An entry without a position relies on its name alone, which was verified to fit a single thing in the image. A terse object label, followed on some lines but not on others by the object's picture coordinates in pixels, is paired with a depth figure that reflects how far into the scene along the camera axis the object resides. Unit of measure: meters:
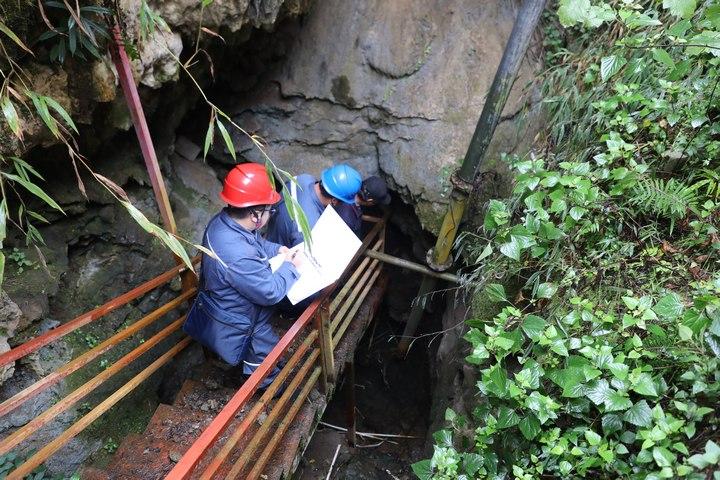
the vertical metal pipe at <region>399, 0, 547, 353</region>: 2.73
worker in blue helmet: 3.66
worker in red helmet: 2.79
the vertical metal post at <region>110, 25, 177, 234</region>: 2.33
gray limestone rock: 4.50
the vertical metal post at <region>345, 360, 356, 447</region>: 4.84
